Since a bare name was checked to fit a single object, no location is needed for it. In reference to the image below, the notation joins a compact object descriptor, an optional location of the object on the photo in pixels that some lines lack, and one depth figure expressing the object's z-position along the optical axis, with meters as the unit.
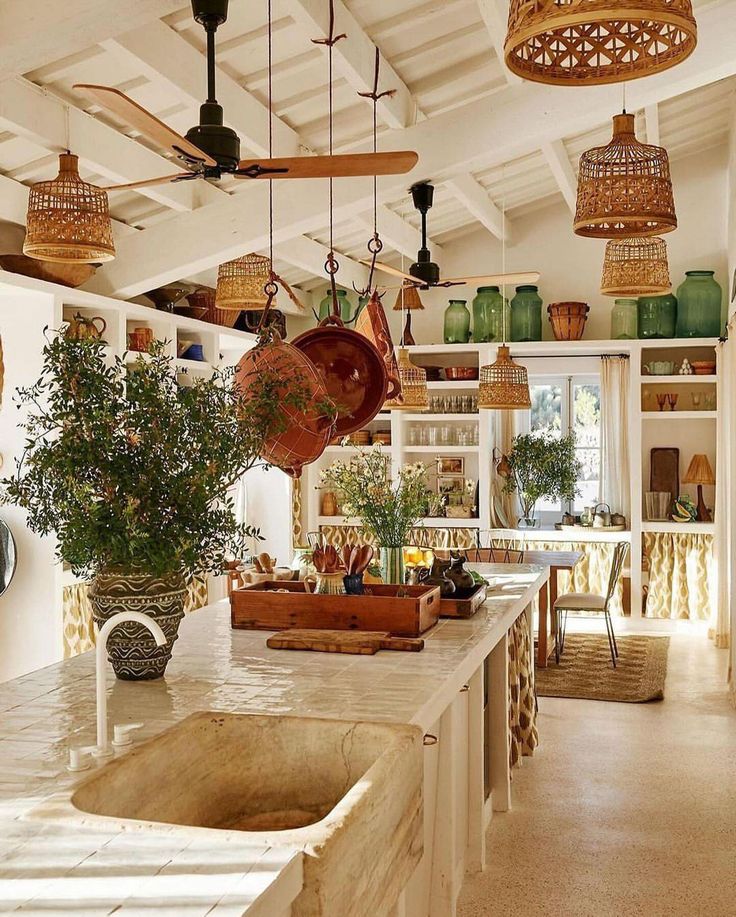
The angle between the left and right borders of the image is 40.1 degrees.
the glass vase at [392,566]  4.44
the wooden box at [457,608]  4.09
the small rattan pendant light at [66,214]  4.17
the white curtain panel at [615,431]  9.57
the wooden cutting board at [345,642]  3.38
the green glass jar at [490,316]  9.77
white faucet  2.28
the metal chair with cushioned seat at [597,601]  7.56
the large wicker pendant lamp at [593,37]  2.01
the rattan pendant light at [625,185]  4.00
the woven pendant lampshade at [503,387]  7.39
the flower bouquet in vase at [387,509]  4.44
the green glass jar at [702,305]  9.19
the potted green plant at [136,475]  2.73
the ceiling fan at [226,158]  3.31
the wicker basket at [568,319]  9.48
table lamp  9.30
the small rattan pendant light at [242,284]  5.46
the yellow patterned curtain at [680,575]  9.21
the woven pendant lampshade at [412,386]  6.95
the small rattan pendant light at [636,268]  5.52
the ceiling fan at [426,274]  5.91
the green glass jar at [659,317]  9.33
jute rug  6.84
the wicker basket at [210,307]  7.97
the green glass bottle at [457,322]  9.89
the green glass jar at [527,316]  9.69
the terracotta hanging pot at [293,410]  3.14
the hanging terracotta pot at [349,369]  3.85
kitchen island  1.56
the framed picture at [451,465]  10.05
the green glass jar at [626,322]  9.41
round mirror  6.09
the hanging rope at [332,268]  3.80
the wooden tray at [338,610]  3.69
